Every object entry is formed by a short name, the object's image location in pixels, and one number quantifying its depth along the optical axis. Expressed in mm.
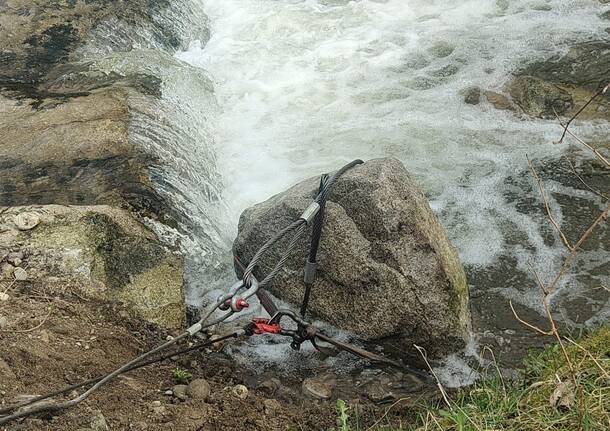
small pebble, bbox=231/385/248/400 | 3727
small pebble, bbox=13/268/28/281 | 4113
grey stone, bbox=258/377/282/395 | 3940
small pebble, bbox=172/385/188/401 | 3547
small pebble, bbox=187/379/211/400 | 3584
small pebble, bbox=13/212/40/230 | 4445
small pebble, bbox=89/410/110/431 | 2986
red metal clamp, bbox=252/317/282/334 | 3486
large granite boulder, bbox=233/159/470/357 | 4254
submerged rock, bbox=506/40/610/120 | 7160
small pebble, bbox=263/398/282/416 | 3650
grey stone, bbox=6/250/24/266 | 4211
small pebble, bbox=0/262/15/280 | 4100
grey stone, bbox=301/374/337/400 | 3943
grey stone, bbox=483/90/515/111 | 7379
